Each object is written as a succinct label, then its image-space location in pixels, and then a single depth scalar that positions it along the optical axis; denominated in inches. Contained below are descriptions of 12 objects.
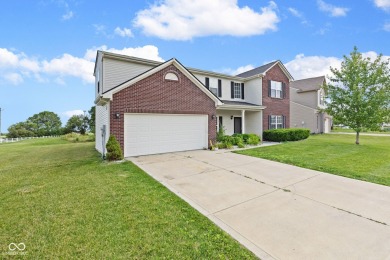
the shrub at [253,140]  577.7
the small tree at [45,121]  2159.9
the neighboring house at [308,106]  994.6
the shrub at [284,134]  661.3
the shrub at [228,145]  511.1
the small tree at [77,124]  1646.2
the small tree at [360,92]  519.5
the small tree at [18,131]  1747.5
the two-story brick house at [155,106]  387.9
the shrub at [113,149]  356.8
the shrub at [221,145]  506.2
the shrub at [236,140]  554.9
